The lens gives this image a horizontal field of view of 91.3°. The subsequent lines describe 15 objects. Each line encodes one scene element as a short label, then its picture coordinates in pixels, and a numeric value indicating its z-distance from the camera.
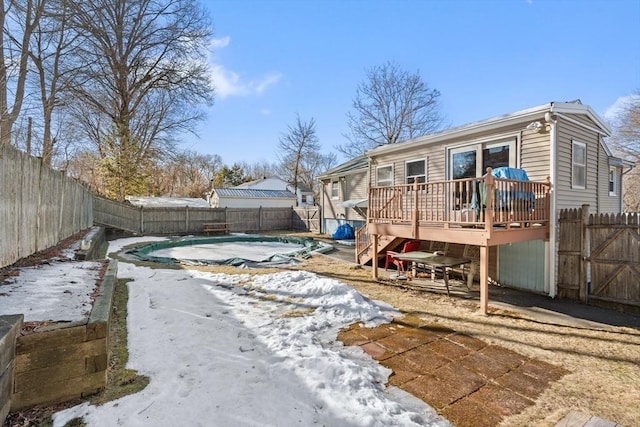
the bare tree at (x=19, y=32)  12.02
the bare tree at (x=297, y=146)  36.09
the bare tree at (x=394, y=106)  26.39
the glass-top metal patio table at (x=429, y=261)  6.54
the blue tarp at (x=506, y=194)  5.64
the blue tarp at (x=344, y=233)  16.38
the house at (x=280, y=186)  41.88
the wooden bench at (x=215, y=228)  19.68
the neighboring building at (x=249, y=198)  28.03
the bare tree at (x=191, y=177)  38.41
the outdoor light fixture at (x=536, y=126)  6.64
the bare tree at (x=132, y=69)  17.97
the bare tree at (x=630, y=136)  21.74
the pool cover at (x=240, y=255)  9.86
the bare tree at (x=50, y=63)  14.59
